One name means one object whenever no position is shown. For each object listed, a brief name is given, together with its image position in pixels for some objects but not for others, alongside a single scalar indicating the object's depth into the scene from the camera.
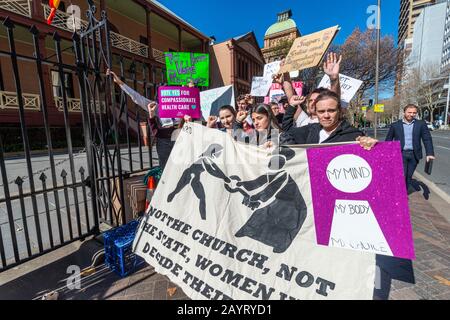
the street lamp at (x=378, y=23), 13.29
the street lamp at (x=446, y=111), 36.38
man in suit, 4.65
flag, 2.80
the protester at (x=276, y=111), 4.65
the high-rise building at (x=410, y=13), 69.00
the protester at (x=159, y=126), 3.41
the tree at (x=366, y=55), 17.22
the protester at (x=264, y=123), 2.69
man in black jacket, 2.21
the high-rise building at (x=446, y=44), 51.97
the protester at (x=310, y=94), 2.85
